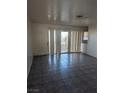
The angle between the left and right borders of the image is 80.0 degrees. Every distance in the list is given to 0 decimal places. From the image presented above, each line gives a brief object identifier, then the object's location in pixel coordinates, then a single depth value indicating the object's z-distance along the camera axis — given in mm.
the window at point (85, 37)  6254
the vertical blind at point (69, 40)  5850
